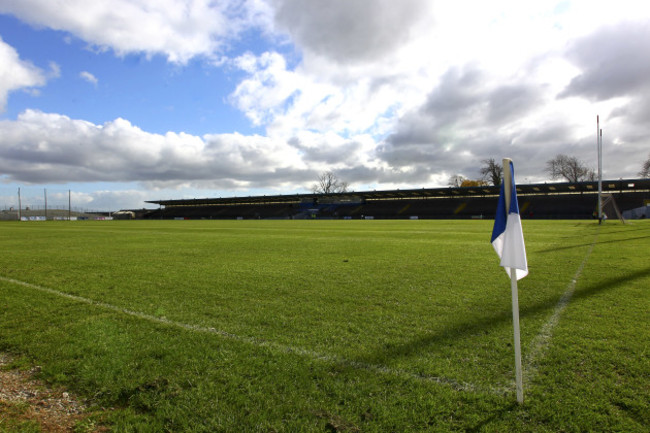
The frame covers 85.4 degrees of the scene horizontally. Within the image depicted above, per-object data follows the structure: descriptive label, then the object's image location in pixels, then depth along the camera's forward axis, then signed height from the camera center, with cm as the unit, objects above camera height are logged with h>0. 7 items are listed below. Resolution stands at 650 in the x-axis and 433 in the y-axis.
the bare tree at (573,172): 7181 +700
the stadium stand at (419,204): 5272 +114
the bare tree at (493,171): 7881 +827
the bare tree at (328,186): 11062 +760
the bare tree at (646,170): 6059 +609
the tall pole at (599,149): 2614 +426
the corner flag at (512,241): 250 -25
